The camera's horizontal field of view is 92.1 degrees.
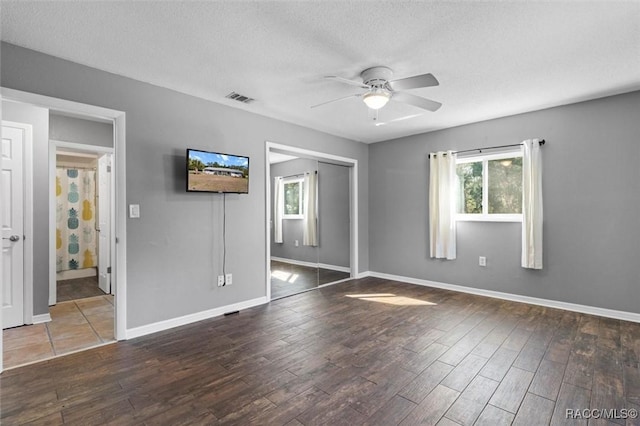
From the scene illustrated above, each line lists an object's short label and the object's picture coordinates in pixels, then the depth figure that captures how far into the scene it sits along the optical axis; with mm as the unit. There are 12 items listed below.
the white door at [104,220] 4782
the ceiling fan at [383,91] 2773
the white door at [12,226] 3281
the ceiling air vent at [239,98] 3458
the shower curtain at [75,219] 5719
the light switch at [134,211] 3028
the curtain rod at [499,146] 3973
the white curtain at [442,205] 4742
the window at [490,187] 4281
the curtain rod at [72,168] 5716
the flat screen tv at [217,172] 3307
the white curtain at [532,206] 3951
